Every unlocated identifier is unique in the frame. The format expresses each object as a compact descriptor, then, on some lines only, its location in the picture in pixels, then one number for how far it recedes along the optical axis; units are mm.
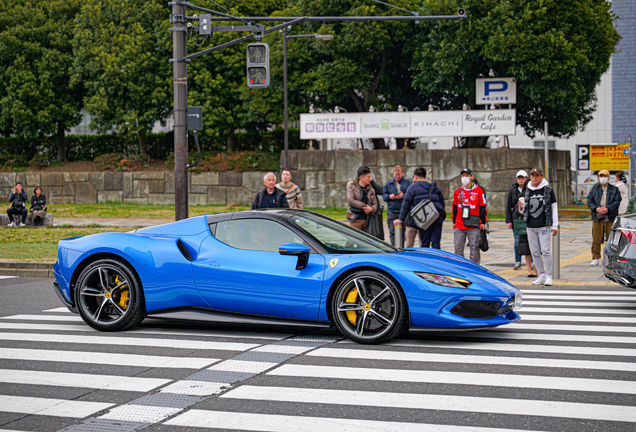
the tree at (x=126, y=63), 35719
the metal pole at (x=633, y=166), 45375
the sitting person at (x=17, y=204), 23781
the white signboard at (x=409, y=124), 30391
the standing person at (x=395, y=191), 14469
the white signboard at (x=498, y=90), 30438
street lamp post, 25844
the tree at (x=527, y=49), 28594
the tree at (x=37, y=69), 37469
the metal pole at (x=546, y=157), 29628
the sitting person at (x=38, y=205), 23438
